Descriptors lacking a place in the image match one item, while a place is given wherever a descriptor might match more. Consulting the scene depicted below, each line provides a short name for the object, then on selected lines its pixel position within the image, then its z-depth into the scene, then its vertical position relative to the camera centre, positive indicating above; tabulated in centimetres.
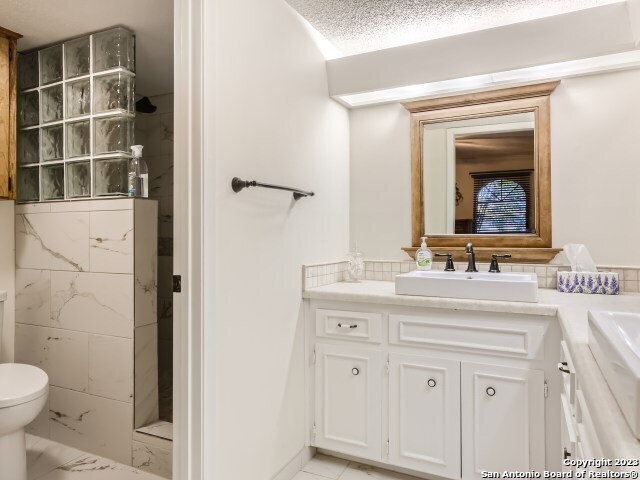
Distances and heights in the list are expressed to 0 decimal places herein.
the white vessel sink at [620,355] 57 -21
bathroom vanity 162 -62
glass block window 210 +67
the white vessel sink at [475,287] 167 -22
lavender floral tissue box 190 -22
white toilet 165 -72
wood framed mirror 217 +37
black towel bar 156 +22
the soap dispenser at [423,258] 230 -11
